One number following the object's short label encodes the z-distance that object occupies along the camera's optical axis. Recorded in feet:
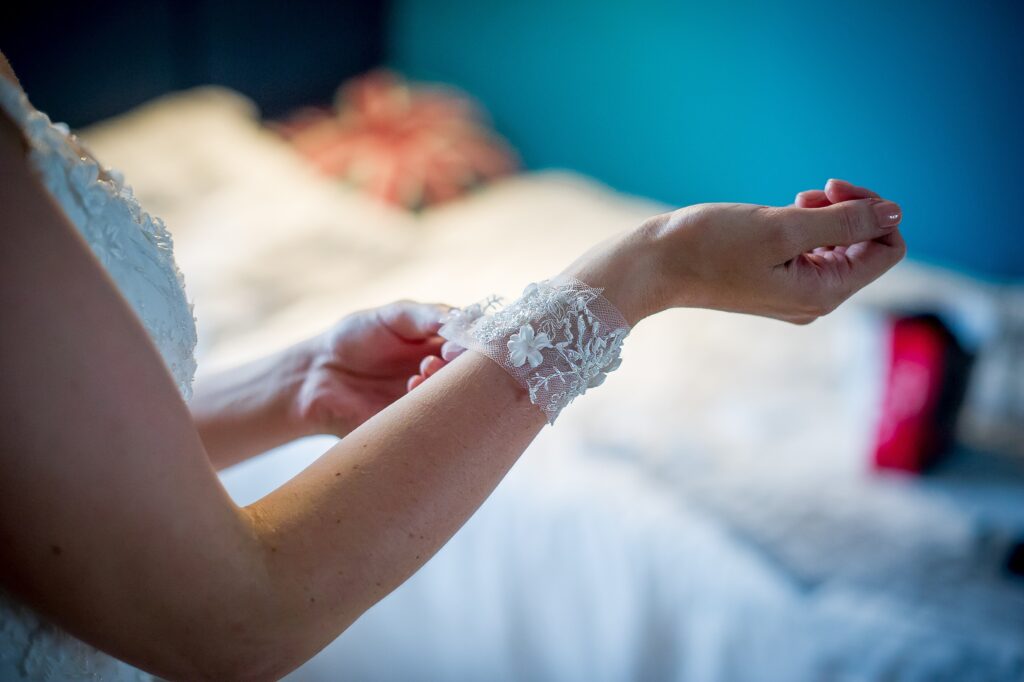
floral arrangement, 8.04
